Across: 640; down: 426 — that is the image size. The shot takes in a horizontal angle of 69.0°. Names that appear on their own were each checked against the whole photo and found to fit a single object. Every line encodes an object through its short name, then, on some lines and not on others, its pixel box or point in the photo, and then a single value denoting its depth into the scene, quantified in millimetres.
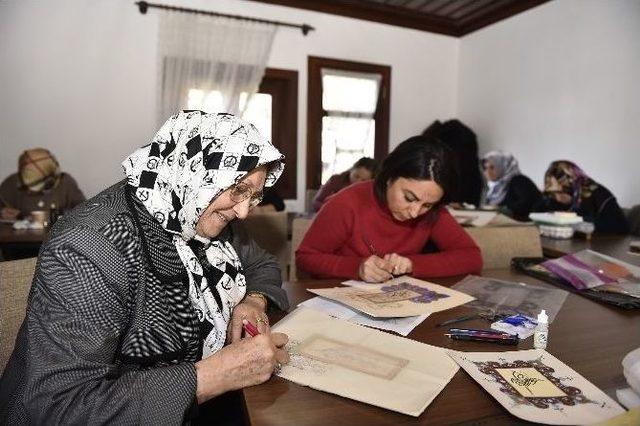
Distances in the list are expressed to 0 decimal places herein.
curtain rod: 4383
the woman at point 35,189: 3393
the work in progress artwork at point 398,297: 1130
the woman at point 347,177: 4120
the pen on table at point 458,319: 1074
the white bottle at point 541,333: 951
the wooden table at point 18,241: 2516
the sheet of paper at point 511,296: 1203
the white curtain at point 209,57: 4508
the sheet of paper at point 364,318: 1046
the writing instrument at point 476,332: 993
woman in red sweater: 1579
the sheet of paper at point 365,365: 750
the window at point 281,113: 4949
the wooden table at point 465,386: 697
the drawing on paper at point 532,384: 750
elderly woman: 737
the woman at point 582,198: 3246
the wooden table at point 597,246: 2311
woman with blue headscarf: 4543
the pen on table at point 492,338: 977
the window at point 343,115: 5094
